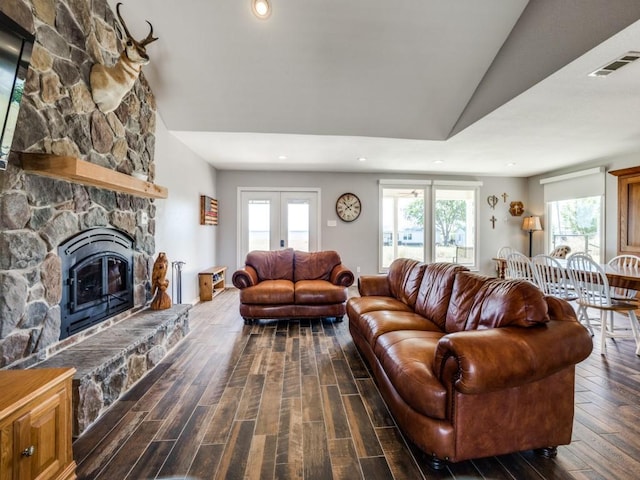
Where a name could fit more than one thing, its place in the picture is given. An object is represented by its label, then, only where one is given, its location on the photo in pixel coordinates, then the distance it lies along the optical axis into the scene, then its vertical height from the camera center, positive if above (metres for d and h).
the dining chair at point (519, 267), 3.76 -0.40
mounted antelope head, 2.28 +1.30
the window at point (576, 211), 5.08 +0.51
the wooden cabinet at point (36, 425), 1.11 -0.79
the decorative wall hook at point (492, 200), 6.57 +0.84
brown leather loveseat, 3.65 -0.75
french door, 6.14 +0.38
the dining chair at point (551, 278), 3.30 -0.49
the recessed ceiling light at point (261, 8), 2.60 +2.08
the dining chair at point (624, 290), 3.14 -0.66
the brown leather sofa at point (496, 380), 1.34 -0.71
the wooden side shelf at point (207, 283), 4.86 -0.81
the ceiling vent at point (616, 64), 2.16 +1.37
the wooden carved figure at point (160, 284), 3.10 -0.52
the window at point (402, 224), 6.40 +0.29
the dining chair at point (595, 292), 2.83 -0.58
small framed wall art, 5.04 +0.47
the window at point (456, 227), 6.48 +0.23
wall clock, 6.24 +0.64
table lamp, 6.12 +0.29
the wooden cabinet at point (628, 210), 4.26 +0.42
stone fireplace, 1.72 +0.30
